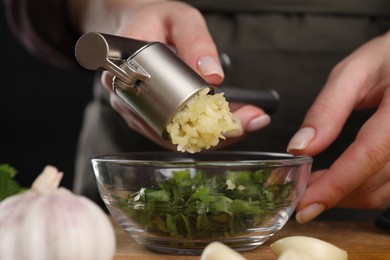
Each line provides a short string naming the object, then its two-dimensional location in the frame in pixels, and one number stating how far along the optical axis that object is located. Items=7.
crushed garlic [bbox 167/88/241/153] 0.49
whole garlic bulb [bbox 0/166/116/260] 0.41
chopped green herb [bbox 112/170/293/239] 0.48
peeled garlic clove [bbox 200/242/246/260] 0.44
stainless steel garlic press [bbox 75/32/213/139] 0.48
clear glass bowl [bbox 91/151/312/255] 0.49
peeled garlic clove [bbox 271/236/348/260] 0.47
